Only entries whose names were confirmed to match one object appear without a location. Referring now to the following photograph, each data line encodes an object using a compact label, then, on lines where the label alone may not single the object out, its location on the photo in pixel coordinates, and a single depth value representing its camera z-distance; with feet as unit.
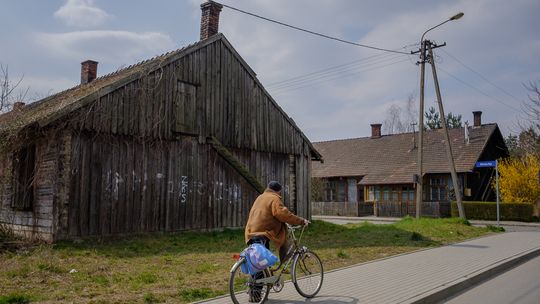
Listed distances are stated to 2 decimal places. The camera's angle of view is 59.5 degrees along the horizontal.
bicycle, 22.29
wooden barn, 44.14
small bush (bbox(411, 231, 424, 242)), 53.07
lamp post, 74.01
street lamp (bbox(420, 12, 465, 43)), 67.92
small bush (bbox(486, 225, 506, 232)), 70.02
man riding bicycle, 23.29
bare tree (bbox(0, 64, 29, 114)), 43.52
